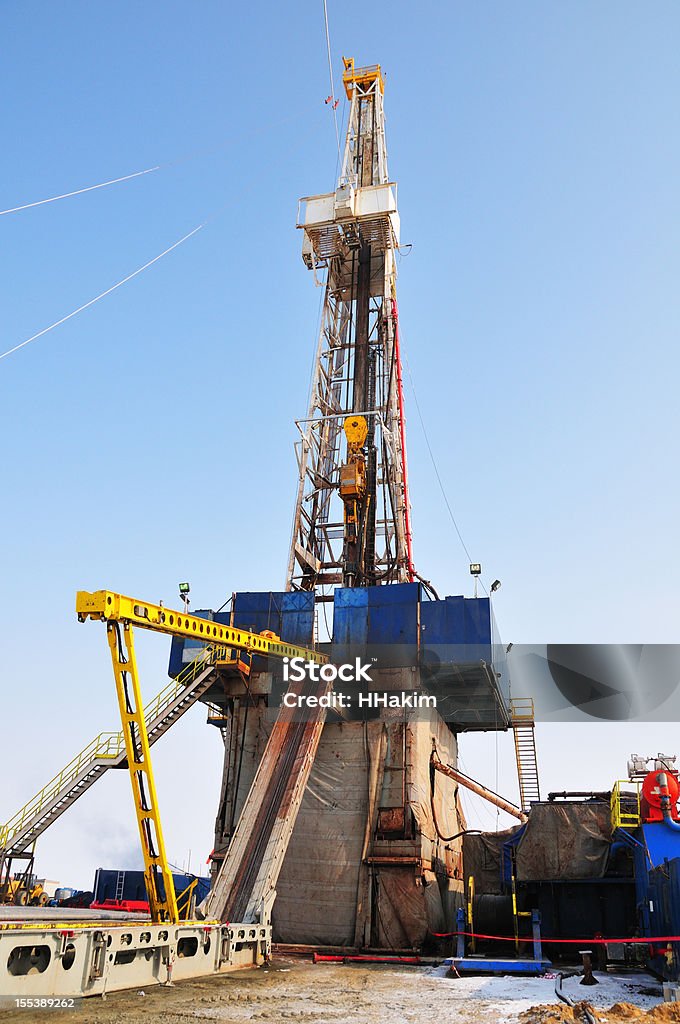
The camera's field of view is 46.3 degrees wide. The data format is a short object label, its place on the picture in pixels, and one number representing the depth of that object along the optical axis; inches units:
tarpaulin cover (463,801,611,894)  840.3
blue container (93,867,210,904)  1222.9
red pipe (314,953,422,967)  760.3
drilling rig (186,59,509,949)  848.3
